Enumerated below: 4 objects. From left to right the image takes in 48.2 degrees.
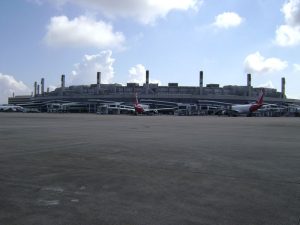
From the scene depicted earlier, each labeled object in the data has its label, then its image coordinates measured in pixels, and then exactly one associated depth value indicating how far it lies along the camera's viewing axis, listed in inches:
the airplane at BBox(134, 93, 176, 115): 4156.0
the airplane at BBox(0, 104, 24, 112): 4914.4
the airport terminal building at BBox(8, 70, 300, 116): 6716.0
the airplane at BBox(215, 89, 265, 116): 3818.9
